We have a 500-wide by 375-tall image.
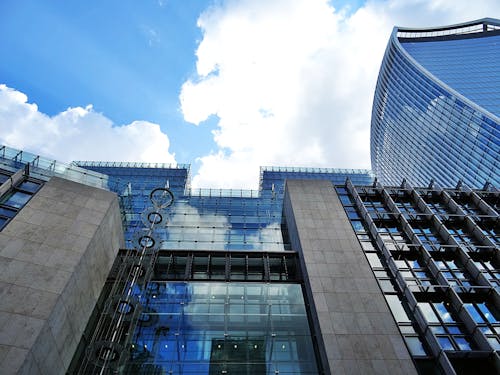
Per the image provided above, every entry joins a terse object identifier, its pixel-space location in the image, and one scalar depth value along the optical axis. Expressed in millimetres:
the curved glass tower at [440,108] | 108688
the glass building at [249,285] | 18203
